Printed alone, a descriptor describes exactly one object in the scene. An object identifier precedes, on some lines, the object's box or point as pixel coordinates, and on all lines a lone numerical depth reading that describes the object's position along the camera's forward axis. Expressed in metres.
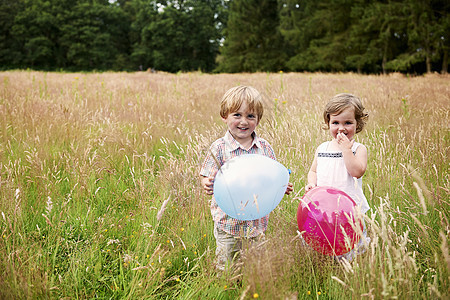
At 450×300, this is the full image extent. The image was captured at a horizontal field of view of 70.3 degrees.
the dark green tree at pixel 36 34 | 43.84
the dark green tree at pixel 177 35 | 45.59
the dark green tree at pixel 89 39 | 45.12
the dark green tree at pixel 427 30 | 21.92
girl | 2.01
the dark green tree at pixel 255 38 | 36.06
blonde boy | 1.95
